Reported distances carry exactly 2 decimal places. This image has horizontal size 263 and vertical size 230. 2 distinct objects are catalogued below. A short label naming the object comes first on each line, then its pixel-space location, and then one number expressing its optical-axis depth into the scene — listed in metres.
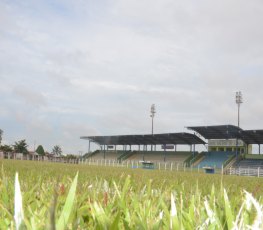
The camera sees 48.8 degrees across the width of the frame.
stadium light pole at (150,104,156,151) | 61.58
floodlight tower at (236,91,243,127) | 51.52
